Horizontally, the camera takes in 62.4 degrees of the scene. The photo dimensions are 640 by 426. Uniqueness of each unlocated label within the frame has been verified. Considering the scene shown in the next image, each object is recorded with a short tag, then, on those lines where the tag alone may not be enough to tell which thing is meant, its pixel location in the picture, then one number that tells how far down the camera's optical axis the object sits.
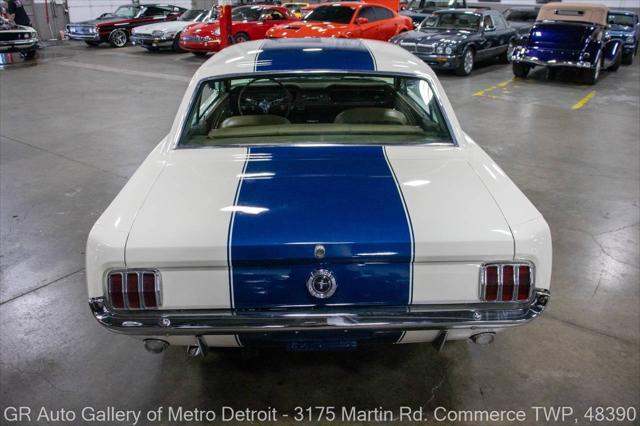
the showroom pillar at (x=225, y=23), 11.85
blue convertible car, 10.43
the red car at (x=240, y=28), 14.08
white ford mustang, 1.95
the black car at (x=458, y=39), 11.07
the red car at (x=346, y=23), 11.84
